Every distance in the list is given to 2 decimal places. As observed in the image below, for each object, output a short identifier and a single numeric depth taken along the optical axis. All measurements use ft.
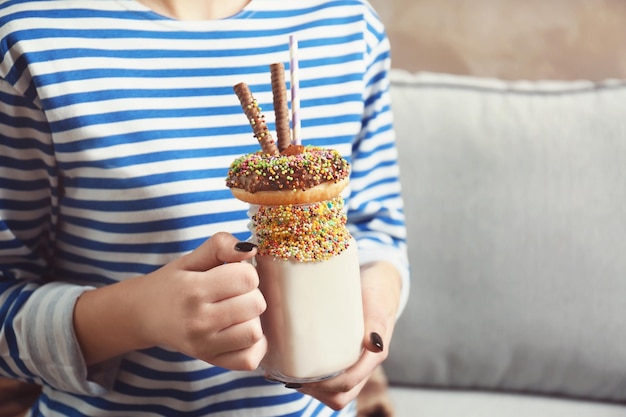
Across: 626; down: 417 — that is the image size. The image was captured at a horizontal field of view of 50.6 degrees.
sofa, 4.03
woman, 2.28
